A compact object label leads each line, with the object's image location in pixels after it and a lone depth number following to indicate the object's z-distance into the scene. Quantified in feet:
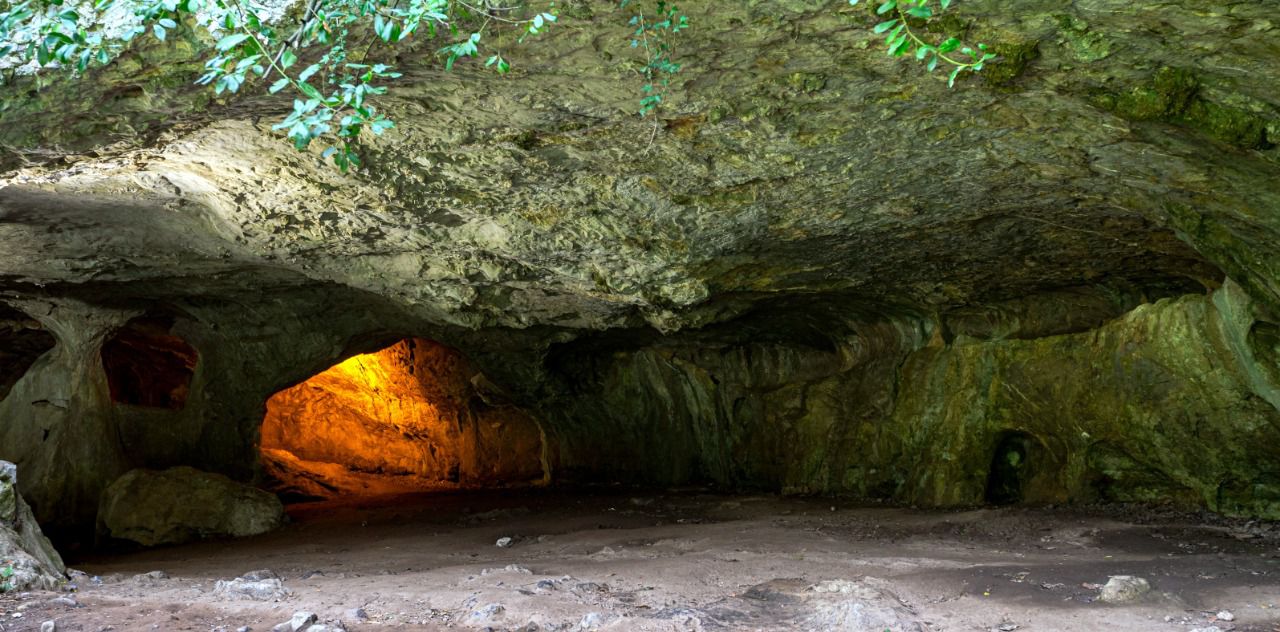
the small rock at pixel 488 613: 16.20
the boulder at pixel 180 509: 37.55
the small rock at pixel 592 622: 15.54
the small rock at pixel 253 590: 18.86
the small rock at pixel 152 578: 22.23
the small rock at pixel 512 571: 21.25
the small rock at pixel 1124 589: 16.15
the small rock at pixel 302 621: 15.59
